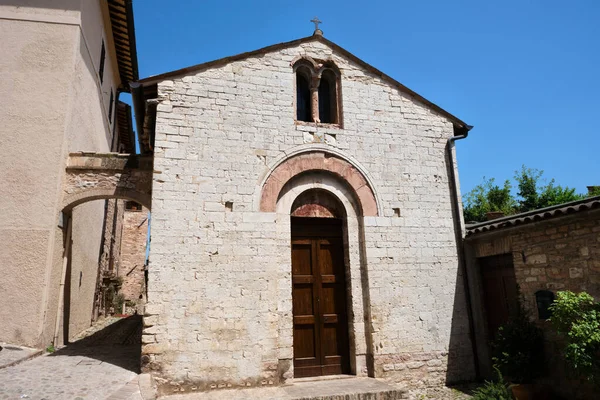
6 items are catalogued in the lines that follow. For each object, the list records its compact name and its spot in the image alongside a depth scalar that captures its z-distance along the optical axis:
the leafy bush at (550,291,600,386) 5.50
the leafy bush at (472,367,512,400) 6.05
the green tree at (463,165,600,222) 21.52
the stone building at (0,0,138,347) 7.50
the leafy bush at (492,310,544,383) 6.60
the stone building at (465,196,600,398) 6.23
